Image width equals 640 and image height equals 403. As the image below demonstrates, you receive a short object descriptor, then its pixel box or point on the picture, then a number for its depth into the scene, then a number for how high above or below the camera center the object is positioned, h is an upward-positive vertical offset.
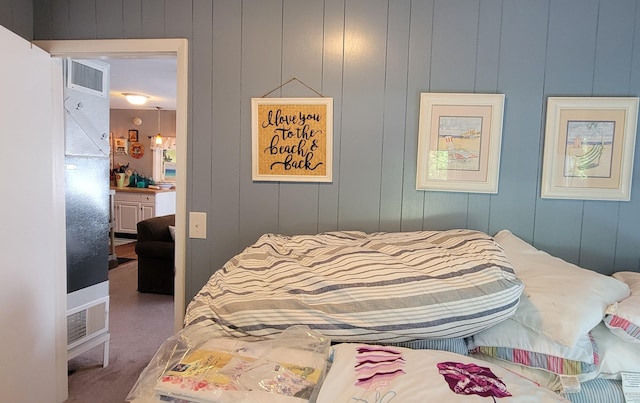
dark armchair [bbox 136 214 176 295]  3.65 -0.97
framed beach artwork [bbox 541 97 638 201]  1.43 +0.14
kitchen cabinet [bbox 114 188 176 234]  5.87 -0.68
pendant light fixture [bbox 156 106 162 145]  6.11 +0.47
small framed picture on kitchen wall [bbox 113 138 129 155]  6.41 +0.35
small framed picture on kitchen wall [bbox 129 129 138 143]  6.47 +0.54
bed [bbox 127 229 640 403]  0.78 -0.45
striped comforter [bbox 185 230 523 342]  0.97 -0.35
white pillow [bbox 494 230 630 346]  0.98 -0.35
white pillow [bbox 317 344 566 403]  0.75 -0.46
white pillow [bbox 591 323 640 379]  0.99 -0.49
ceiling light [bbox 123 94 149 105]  4.74 +0.92
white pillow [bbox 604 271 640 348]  0.98 -0.38
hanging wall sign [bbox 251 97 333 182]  1.56 +0.14
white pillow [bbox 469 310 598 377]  0.98 -0.48
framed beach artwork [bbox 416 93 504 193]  1.48 +0.15
